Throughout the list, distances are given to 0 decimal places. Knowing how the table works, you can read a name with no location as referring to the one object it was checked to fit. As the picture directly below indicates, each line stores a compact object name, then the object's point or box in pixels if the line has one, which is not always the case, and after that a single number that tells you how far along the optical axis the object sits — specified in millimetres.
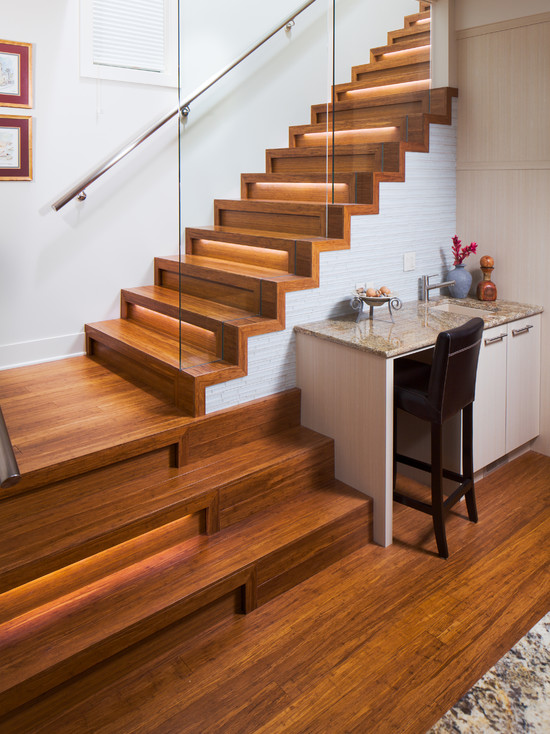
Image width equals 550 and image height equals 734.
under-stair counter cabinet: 2711
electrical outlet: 3557
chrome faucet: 3570
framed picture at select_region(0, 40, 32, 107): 3236
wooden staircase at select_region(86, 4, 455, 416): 2943
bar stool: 2553
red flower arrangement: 3701
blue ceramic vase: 3656
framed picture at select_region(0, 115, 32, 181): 3289
